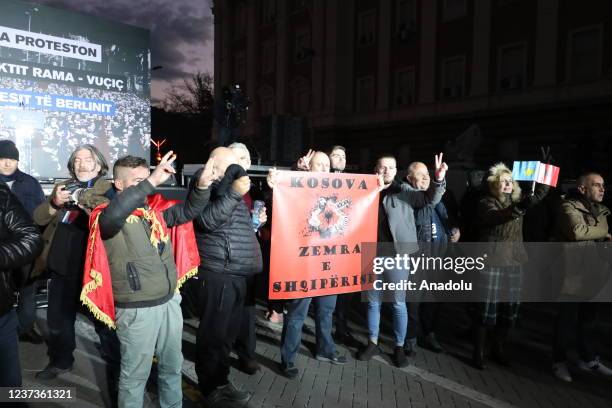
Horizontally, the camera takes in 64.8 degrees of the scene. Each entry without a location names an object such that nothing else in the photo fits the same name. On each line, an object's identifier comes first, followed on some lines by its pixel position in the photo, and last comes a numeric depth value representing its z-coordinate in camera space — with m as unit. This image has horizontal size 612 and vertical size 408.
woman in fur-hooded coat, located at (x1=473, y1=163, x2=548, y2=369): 4.34
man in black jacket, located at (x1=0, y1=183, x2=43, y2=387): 2.29
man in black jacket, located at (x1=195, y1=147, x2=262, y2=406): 3.41
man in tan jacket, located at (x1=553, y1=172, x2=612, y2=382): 4.23
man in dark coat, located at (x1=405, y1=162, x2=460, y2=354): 4.61
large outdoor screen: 5.56
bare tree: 49.84
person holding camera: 3.71
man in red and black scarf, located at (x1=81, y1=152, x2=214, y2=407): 2.62
